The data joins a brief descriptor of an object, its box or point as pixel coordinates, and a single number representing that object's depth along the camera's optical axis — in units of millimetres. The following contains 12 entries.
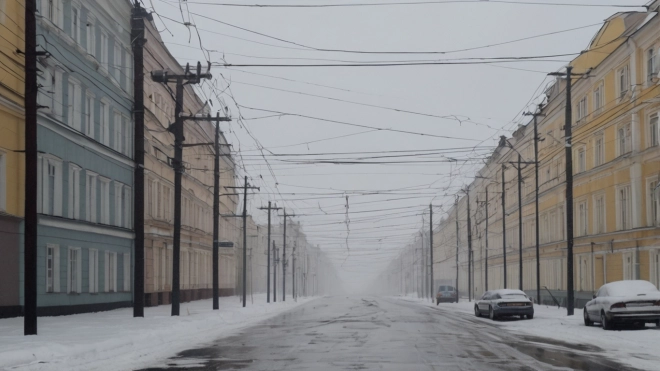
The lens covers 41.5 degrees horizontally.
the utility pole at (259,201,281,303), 71438
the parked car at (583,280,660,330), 28109
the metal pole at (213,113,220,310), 44031
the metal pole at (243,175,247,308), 57125
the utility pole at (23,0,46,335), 21656
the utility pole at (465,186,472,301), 72019
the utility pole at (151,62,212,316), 34191
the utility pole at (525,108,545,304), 46475
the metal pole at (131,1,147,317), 31750
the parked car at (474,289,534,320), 39375
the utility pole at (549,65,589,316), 37250
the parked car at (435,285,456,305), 78688
